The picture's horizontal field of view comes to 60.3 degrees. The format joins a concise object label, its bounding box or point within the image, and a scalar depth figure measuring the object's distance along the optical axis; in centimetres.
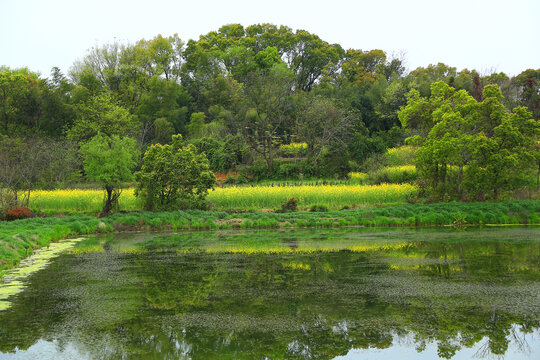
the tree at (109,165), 2703
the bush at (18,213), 2533
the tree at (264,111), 4397
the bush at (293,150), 4759
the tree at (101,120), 4797
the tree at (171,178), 2697
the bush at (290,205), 2842
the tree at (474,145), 2681
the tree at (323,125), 4428
